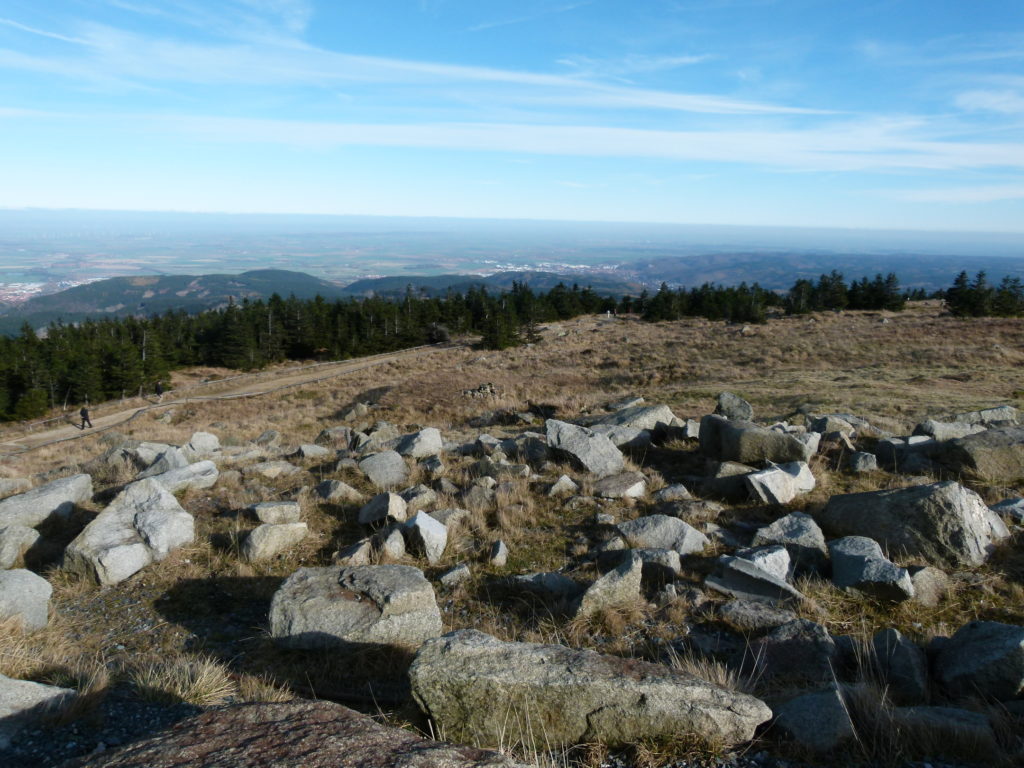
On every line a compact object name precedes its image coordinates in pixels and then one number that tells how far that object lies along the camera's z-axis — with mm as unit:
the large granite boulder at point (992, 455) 10414
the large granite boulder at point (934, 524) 7746
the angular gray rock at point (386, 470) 12109
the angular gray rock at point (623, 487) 10727
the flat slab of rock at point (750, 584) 6928
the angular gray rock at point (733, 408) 16266
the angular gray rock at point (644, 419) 14968
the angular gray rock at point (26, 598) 6465
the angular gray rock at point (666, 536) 8477
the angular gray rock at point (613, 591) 6734
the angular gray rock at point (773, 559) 7512
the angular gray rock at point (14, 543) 8461
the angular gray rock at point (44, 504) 9422
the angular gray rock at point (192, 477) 11305
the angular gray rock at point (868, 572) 6844
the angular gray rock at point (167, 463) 12719
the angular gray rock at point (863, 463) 11555
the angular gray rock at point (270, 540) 8508
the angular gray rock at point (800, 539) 7914
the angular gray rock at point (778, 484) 9844
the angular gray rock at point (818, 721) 3979
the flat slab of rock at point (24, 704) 4166
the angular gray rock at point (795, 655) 5344
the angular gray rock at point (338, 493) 10914
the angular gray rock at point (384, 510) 9562
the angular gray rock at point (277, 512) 9570
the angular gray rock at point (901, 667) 4902
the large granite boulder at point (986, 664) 4582
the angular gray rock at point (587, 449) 12039
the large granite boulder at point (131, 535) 7996
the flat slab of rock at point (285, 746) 3123
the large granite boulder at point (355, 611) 6164
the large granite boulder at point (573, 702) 4188
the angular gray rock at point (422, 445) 14281
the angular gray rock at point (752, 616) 6395
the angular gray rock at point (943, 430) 12766
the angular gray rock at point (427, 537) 8406
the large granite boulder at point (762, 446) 11406
